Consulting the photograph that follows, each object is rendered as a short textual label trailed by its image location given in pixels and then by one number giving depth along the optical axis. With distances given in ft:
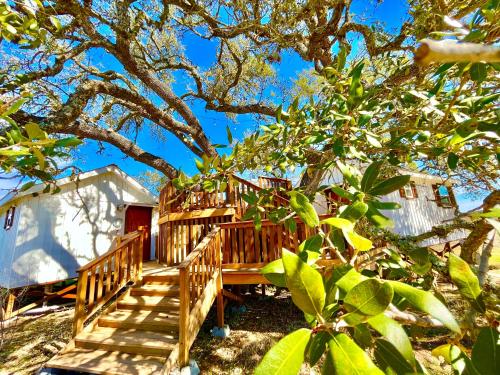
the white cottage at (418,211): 38.87
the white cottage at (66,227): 26.27
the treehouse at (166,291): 11.89
